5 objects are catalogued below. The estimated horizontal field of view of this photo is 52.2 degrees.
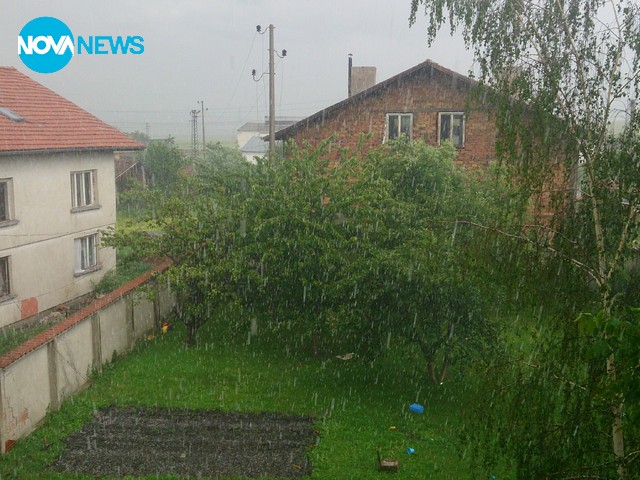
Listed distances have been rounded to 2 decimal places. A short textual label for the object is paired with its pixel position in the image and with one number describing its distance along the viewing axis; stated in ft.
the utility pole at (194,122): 198.29
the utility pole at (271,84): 74.33
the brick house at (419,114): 75.72
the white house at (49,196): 59.93
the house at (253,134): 264.11
